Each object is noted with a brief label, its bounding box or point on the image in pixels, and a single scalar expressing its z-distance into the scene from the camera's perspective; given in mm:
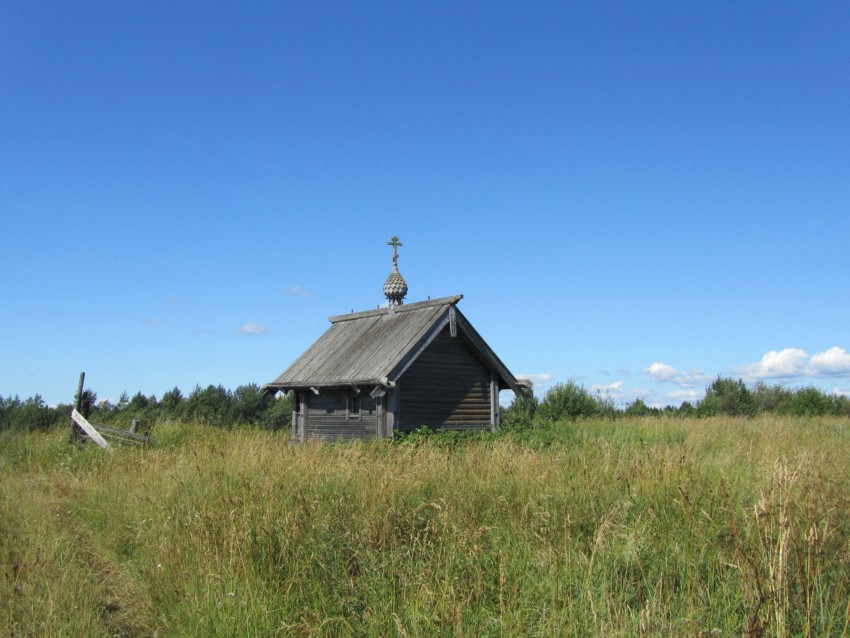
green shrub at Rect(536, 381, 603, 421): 34500
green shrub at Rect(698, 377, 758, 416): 35656
